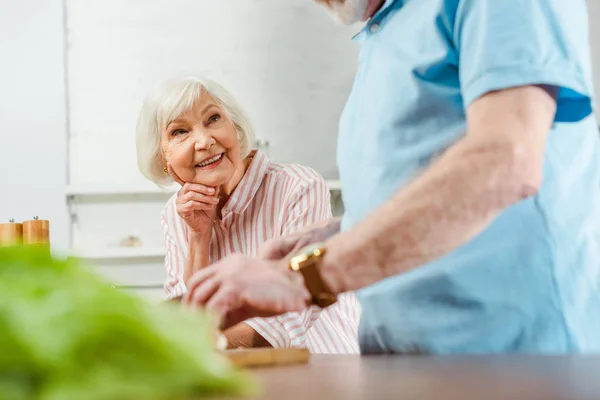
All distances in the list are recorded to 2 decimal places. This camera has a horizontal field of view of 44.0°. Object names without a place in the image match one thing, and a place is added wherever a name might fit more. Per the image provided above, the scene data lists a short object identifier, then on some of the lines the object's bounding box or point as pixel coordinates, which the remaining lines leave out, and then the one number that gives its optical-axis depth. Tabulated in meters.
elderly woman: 1.92
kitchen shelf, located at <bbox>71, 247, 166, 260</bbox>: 3.04
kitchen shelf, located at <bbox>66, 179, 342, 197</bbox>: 3.10
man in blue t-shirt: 0.72
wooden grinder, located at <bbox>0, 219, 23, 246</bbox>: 2.66
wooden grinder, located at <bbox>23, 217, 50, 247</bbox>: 2.76
